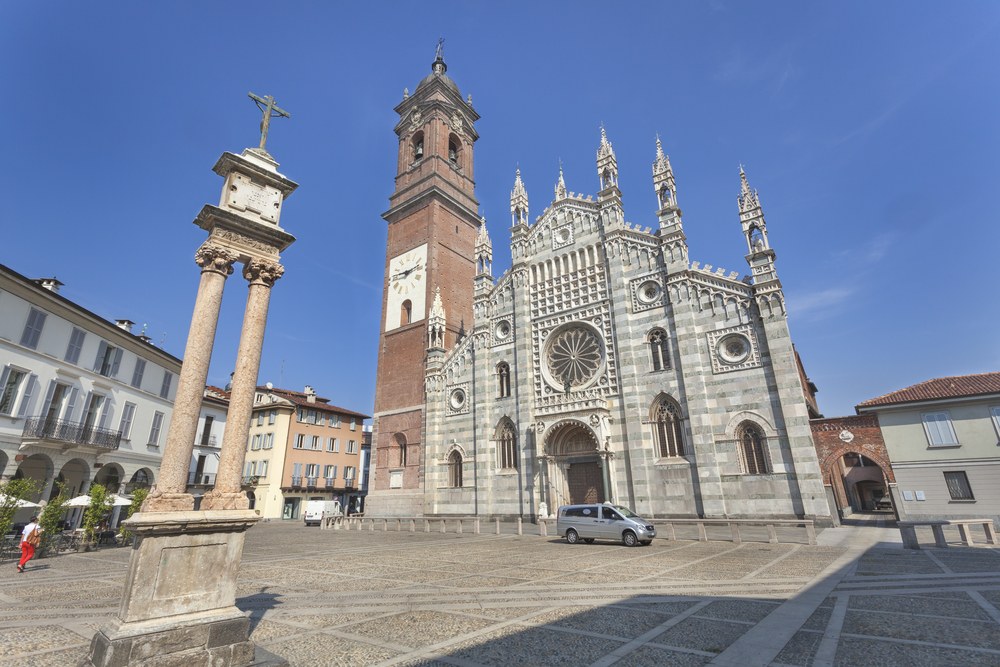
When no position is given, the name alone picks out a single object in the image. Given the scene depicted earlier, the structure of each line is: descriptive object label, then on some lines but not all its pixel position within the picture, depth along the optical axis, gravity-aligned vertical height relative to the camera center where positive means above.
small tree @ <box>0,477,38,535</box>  14.84 +0.55
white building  20.59 +5.55
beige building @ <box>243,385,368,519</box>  44.03 +4.66
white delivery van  38.12 -0.21
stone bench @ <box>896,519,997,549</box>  14.24 -1.05
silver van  17.22 -0.81
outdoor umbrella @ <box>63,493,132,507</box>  18.74 +0.41
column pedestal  5.19 -0.99
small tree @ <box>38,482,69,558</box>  15.37 -0.18
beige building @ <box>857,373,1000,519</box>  20.08 +2.01
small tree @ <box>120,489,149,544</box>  17.21 +0.50
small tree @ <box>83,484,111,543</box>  17.75 +0.03
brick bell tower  33.53 +17.54
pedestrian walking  13.12 -0.74
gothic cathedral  21.27 +6.76
